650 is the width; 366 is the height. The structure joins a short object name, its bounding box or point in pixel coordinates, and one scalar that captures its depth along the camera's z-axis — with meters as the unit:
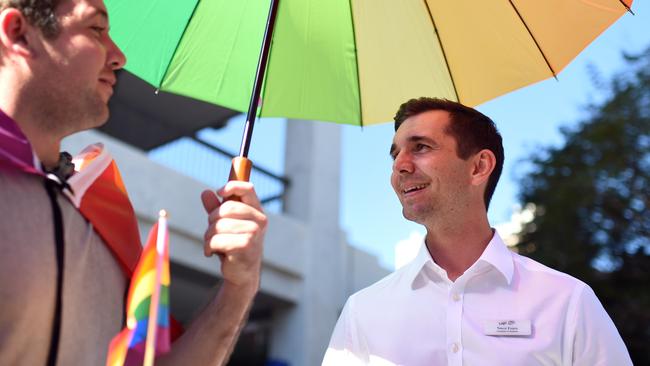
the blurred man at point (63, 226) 1.63
